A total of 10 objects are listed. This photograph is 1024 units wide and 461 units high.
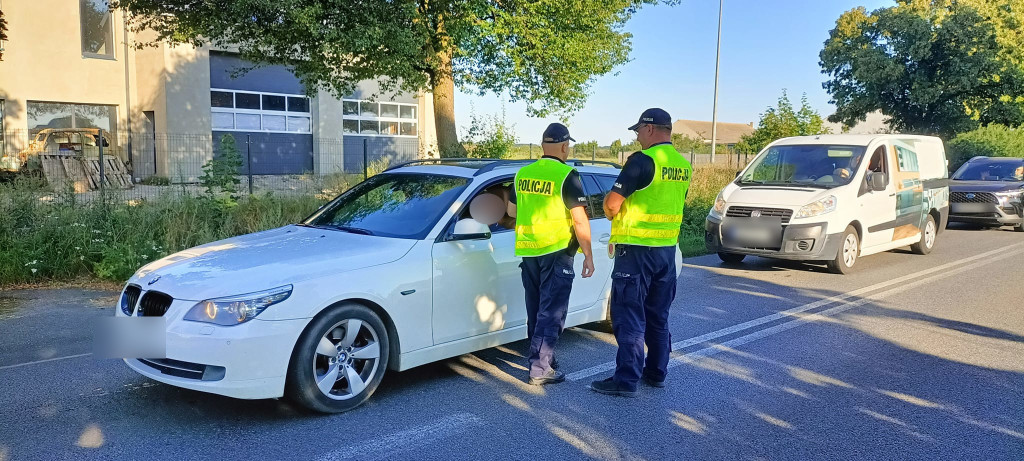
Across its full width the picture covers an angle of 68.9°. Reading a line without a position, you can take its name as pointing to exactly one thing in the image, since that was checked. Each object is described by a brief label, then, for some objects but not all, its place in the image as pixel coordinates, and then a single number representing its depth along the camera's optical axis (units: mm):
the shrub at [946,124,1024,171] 28906
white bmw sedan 4059
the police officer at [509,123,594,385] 4902
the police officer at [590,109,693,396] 4828
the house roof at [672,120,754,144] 86688
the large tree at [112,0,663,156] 14031
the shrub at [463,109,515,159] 17844
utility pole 24875
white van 9750
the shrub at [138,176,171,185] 11289
